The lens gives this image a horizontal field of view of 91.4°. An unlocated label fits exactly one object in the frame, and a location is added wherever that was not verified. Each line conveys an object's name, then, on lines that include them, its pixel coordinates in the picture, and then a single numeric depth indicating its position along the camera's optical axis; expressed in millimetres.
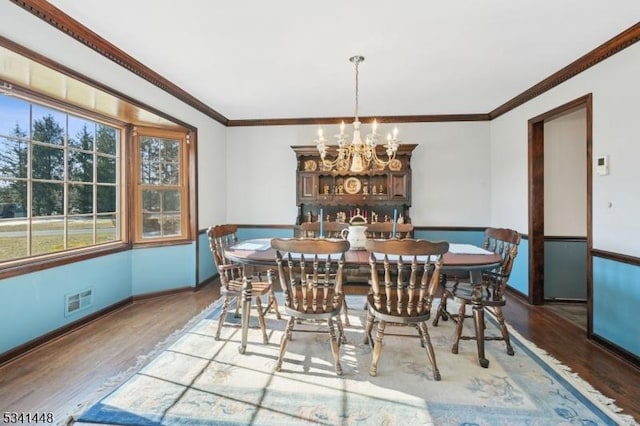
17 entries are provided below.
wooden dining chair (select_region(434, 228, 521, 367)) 2309
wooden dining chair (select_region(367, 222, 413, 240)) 3434
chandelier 2826
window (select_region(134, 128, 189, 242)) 3832
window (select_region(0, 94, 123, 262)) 2545
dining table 2293
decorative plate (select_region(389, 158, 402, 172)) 4699
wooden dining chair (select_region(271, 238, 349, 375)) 2039
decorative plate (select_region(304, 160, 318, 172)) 4711
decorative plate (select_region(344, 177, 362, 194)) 4801
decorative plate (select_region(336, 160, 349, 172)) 4418
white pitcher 2850
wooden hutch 4602
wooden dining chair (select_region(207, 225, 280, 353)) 2480
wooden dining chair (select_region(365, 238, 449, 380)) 1964
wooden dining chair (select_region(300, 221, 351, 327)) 3493
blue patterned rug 1733
